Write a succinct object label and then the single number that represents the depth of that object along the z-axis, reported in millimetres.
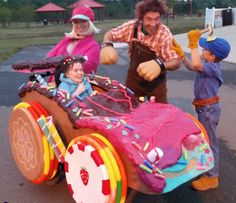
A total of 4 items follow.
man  2229
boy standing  2095
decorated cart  1640
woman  2556
